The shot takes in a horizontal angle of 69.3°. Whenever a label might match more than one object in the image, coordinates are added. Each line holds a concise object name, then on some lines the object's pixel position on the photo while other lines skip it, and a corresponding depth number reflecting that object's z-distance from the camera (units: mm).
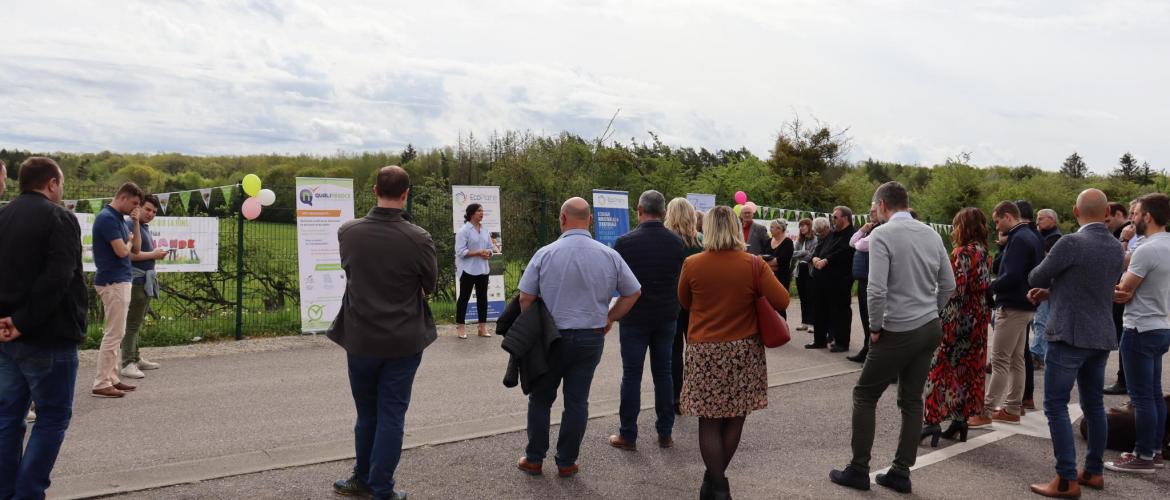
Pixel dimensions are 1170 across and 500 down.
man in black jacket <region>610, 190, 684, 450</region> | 6109
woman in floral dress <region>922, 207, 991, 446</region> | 6641
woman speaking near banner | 11352
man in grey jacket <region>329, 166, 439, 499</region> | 4723
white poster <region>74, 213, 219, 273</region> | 10484
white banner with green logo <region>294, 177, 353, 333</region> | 11422
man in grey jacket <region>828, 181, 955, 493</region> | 5359
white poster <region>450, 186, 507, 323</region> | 12906
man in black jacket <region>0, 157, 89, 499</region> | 4328
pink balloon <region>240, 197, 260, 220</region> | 11219
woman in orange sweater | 5020
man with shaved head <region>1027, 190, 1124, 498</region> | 5453
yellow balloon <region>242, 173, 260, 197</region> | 11180
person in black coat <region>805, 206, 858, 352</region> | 10922
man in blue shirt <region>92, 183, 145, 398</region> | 7262
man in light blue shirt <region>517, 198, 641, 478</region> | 5387
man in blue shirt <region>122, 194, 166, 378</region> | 8109
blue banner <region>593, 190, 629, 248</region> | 14766
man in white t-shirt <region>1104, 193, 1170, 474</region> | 5805
